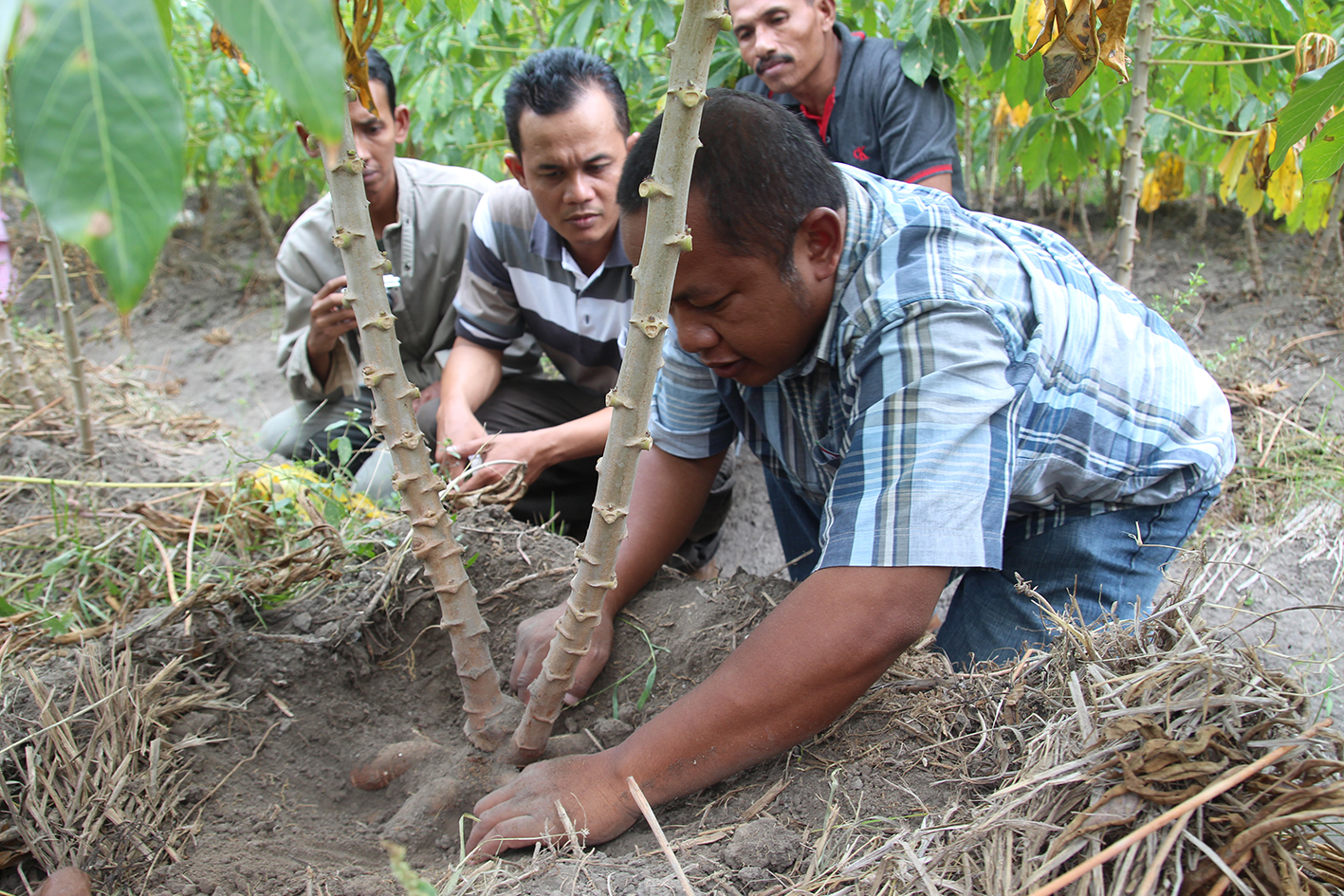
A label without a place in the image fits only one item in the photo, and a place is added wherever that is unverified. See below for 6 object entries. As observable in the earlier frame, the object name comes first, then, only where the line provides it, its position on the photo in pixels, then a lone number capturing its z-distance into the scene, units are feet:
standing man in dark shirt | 7.92
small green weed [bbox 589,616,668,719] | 4.68
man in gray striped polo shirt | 6.95
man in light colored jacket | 8.80
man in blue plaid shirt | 3.48
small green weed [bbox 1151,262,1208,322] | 9.21
